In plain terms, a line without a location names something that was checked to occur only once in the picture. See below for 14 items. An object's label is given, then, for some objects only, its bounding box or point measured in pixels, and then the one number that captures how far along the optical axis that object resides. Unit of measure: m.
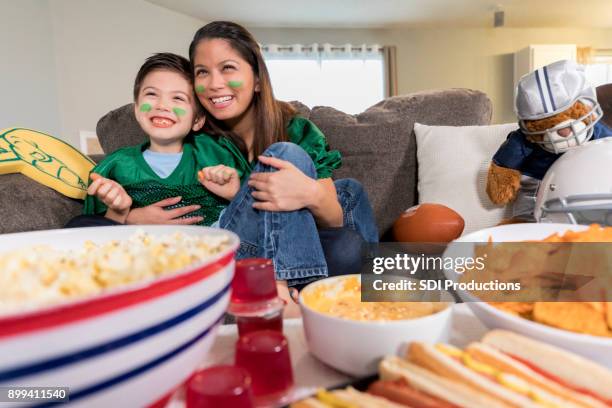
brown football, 1.27
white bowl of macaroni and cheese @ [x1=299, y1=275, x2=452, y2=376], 0.38
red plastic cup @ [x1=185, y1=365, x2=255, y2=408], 0.31
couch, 1.60
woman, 0.97
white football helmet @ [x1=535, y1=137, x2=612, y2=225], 0.77
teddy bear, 0.97
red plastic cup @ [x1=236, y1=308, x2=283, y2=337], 0.48
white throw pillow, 1.42
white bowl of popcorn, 0.24
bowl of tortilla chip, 0.38
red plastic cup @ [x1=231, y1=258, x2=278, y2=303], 0.48
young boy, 1.22
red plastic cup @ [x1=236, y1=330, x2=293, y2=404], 0.38
